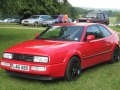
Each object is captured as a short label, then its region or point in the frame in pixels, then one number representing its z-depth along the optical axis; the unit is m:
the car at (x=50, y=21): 22.16
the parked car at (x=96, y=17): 20.39
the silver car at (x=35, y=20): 22.14
